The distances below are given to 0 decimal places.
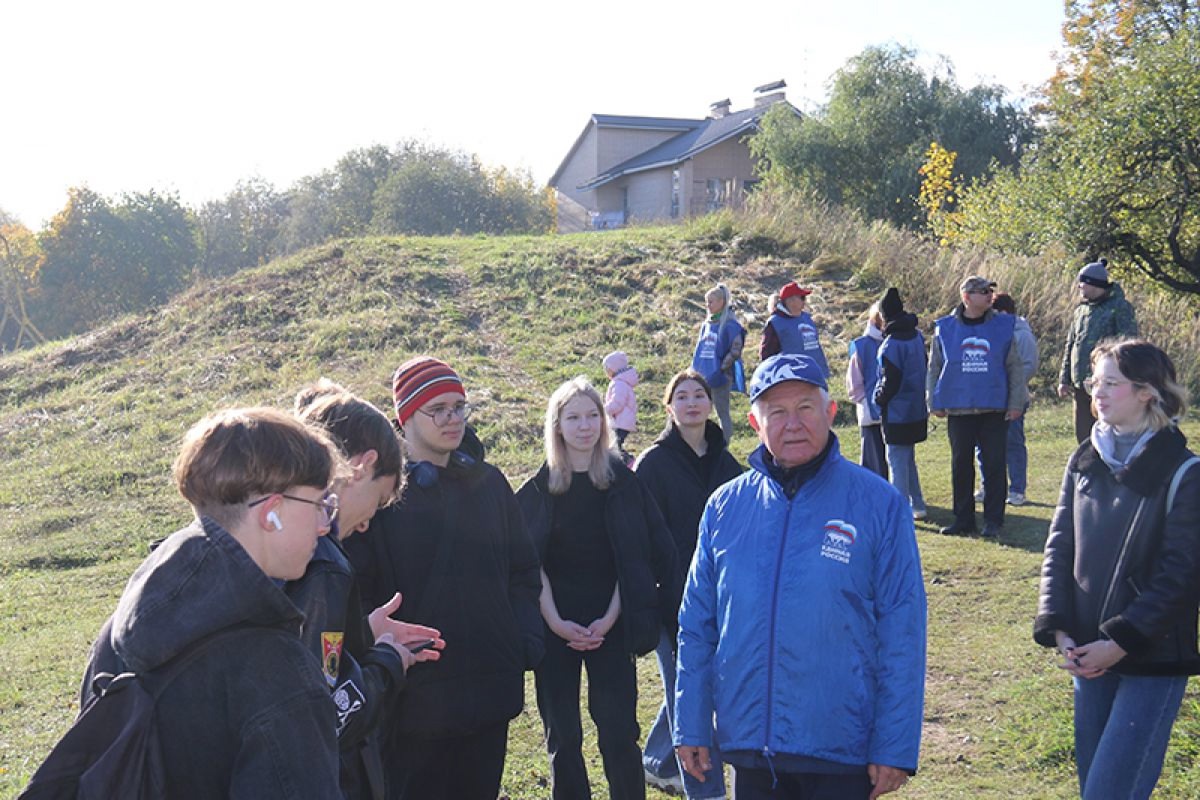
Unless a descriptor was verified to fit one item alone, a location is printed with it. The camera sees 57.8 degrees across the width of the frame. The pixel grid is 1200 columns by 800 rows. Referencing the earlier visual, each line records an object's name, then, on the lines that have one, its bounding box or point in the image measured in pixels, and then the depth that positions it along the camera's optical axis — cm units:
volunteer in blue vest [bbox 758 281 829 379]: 1140
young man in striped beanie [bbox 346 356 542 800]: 401
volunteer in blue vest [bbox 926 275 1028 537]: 952
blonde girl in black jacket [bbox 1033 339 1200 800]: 376
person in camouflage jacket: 979
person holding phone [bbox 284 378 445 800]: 280
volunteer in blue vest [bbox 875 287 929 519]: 997
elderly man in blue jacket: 320
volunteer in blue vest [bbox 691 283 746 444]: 1284
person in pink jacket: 1087
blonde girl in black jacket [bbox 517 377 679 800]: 475
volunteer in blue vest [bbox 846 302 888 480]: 1055
